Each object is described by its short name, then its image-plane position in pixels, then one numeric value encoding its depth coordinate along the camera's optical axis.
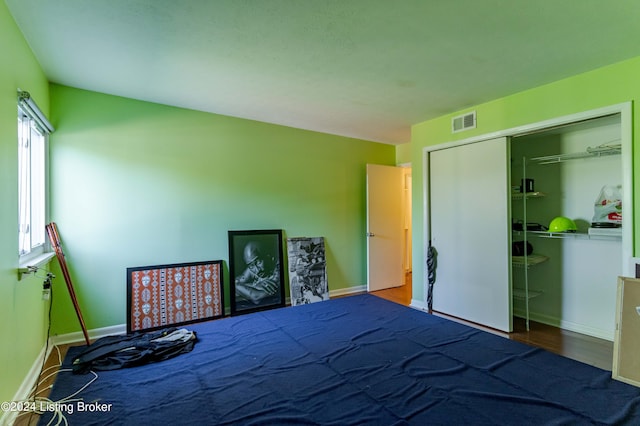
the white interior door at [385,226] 4.74
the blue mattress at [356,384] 1.63
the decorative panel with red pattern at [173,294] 3.13
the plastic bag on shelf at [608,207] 2.85
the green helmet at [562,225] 3.08
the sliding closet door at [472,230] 3.21
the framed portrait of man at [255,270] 3.68
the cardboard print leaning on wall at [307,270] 4.12
